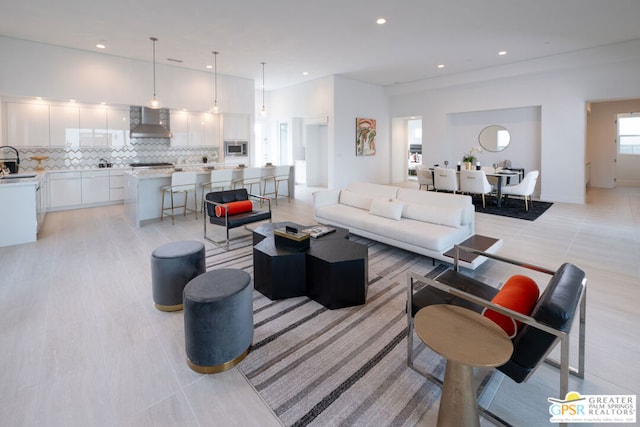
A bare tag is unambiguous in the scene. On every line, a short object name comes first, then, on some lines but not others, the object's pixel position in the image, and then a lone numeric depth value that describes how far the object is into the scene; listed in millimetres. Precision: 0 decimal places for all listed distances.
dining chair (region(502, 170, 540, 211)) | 7047
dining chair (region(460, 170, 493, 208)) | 7336
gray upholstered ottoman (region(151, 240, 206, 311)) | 2736
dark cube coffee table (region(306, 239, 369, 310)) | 2801
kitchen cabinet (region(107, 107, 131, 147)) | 7578
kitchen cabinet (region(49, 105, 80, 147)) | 6902
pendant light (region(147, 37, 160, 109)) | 6266
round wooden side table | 1426
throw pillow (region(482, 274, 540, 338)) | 1778
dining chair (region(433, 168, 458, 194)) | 7840
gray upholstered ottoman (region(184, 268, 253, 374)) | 1979
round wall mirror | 9005
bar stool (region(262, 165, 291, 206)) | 8031
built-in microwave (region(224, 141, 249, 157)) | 9359
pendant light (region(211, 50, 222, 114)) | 8883
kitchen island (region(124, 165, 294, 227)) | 5746
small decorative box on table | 3068
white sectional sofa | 3773
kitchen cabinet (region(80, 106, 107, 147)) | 7242
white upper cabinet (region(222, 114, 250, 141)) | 9320
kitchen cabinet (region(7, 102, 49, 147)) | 6492
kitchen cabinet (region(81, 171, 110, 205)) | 7160
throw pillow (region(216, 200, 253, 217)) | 4660
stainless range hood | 7847
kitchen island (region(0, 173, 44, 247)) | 4539
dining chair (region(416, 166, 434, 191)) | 8773
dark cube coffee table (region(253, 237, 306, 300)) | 2963
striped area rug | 1775
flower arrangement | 9445
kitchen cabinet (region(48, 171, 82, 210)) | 6785
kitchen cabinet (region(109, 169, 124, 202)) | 7492
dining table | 7457
